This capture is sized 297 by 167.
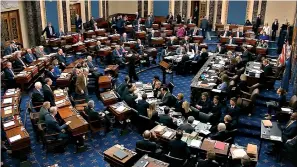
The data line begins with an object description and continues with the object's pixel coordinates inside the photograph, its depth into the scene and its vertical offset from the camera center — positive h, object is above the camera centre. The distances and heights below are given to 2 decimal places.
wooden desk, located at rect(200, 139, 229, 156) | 6.85 -2.95
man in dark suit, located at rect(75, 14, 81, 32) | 19.31 -0.67
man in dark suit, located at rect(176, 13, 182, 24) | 20.98 -0.40
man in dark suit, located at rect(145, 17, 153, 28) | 20.44 -0.66
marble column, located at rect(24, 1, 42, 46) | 16.41 -0.49
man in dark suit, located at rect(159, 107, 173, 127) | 8.11 -2.72
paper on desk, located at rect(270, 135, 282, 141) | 7.60 -2.97
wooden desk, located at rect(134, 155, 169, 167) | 6.26 -2.98
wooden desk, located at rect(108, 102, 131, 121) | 8.90 -2.84
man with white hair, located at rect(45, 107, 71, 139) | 7.82 -2.81
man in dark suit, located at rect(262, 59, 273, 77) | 11.98 -2.08
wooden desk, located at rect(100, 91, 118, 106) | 9.64 -2.61
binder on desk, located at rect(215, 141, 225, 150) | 7.01 -2.93
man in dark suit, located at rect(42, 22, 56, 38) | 16.59 -1.01
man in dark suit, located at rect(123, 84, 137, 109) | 9.37 -2.55
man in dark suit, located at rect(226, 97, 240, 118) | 8.83 -2.67
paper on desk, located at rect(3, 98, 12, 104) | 9.42 -2.66
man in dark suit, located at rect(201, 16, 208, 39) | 19.50 -0.73
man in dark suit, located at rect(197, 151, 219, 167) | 6.18 -2.88
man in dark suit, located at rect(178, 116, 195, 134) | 7.62 -2.75
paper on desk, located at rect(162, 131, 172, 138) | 7.54 -2.89
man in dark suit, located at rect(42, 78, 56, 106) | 9.58 -2.50
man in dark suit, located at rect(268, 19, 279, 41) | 19.12 -0.85
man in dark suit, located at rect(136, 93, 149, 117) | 8.63 -2.53
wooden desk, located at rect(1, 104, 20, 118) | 8.54 -2.76
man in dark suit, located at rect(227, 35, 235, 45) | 16.19 -1.40
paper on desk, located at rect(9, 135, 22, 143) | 7.31 -2.93
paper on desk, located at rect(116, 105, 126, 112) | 9.03 -2.74
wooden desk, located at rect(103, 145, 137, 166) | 6.59 -3.05
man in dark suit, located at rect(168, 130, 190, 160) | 6.69 -2.84
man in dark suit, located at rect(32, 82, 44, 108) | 9.53 -2.55
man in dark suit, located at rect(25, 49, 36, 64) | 13.15 -1.87
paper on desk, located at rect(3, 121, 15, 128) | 8.00 -2.84
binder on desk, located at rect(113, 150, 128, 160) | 6.64 -2.98
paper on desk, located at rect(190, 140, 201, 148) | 7.15 -2.95
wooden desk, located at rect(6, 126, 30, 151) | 7.32 -2.97
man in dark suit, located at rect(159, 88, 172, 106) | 9.30 -2.54
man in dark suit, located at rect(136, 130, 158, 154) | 6.81 -2.82
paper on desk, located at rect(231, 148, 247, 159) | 6.38 -2.84
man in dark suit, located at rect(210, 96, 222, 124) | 8.70 -2.64
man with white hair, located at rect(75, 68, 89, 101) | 10.66 -2.45
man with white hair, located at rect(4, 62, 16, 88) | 11.25 -2.25
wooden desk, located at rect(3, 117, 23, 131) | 7.84 -2.85
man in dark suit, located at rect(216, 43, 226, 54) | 15.17 -1.71
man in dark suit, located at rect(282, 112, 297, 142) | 7.73 -2.84
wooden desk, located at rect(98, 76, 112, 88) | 11.18 -2.45
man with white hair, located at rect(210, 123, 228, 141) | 7.50 -2.85
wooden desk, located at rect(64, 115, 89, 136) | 8.06 -2.90
